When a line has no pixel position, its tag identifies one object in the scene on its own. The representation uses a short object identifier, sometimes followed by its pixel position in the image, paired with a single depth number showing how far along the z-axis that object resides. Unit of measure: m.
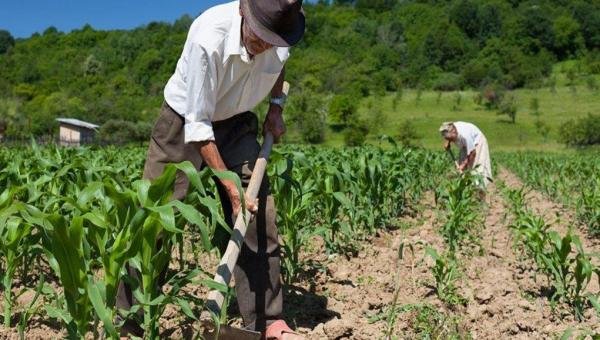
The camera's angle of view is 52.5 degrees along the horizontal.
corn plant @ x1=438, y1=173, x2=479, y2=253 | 4.66
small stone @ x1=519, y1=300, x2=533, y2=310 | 3.36
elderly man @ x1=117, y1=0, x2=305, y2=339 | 2.60
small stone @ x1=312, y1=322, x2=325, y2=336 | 3.00
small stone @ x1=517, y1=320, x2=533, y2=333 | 3.05
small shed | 52.51
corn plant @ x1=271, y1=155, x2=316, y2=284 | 3.45
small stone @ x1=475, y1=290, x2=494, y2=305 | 3.46
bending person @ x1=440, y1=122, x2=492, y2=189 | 8.72
